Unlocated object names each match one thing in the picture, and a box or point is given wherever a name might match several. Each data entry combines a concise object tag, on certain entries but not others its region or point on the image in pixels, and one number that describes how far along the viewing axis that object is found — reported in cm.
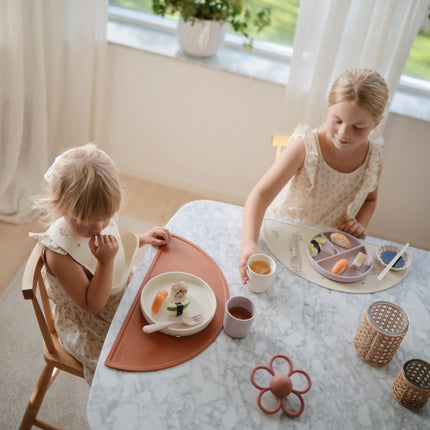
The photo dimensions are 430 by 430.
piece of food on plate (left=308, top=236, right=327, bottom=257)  146
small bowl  146
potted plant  242
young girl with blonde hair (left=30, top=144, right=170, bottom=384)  120
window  258
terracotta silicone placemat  110
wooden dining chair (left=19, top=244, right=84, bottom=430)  125
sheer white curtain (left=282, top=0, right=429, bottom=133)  214
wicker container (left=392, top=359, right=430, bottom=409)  106
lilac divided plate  140
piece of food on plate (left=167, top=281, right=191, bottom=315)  121
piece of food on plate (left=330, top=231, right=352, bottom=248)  152
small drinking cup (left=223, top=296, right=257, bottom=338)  115
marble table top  102
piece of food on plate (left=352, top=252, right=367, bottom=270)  143
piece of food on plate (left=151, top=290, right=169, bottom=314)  121
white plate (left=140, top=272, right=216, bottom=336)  118
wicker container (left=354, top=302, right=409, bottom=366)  113
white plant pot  247
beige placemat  138
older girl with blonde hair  154
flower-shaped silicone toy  105
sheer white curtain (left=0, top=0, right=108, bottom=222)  228
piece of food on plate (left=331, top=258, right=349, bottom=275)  140
